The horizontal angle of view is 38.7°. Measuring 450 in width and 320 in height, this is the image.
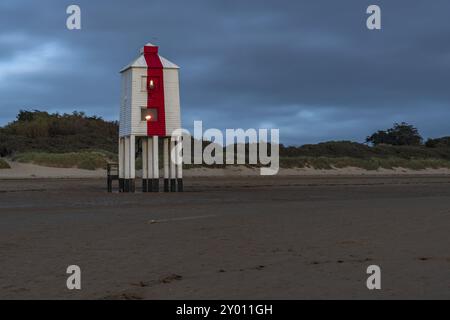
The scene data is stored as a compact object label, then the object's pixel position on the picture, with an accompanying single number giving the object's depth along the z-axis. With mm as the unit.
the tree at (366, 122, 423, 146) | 111000
